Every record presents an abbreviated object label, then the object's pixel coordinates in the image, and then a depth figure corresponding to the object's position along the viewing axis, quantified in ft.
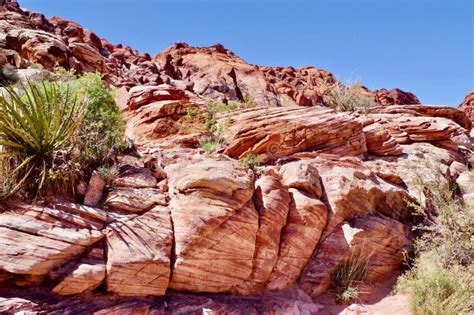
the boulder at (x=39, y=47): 53.93
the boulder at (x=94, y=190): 17.83
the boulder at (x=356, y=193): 24.76
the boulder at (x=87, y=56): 63.21
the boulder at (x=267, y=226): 19.67
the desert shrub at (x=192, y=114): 34.47
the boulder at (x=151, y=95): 38.06
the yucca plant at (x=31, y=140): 16.66
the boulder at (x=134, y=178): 20.12
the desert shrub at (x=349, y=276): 21.03
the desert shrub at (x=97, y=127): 19.97
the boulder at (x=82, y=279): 14.08
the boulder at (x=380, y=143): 37.91
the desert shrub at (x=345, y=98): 50.65
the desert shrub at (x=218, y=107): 36.65
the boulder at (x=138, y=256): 15.30
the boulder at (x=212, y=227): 17.42
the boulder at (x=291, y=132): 30.66
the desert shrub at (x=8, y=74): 38.87
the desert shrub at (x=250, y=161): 24.92
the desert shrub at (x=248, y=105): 40.39
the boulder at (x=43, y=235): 13.64
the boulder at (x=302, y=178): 24.27
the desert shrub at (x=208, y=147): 29.27
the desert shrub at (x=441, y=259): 18.84
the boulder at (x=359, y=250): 21.77
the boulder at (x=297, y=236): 20.74
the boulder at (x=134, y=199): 18.12
